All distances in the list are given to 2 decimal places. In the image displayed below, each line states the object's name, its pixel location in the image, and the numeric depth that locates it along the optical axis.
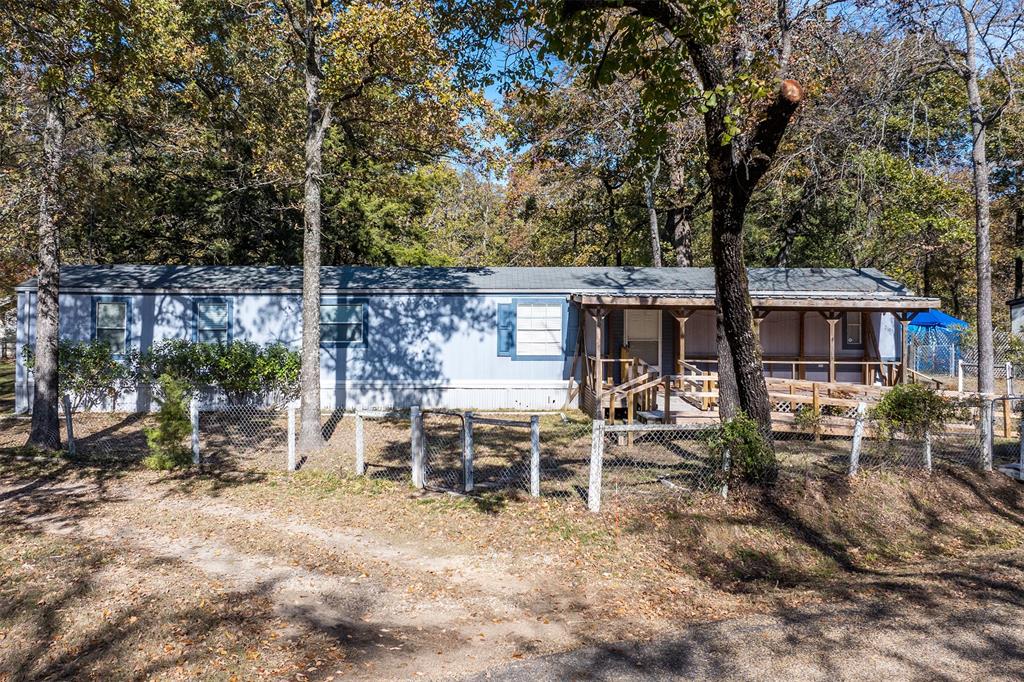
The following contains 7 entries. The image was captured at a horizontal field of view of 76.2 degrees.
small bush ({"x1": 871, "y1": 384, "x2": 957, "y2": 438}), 8.93
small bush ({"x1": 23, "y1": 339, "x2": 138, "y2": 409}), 14.64
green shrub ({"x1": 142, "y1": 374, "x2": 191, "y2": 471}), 9.73
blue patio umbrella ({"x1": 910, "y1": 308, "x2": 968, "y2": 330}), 22.50
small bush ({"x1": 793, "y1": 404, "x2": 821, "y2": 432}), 10.60
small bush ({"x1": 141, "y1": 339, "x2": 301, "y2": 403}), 14.76
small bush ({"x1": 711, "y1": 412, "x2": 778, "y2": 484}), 7.88
